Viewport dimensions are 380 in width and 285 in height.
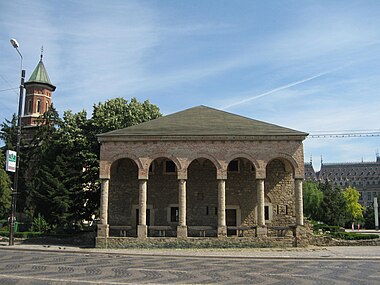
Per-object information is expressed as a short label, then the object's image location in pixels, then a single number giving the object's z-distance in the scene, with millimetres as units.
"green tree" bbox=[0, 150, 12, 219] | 39969
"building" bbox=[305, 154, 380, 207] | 139375
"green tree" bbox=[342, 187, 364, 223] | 75625
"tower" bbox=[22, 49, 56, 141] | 66438
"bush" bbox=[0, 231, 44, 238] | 30906
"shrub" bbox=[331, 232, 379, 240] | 28856
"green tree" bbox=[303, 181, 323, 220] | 61212
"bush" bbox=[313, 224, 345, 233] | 34875
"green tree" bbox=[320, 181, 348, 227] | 56812
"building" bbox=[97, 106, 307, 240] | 27328
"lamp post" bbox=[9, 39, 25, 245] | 25739
